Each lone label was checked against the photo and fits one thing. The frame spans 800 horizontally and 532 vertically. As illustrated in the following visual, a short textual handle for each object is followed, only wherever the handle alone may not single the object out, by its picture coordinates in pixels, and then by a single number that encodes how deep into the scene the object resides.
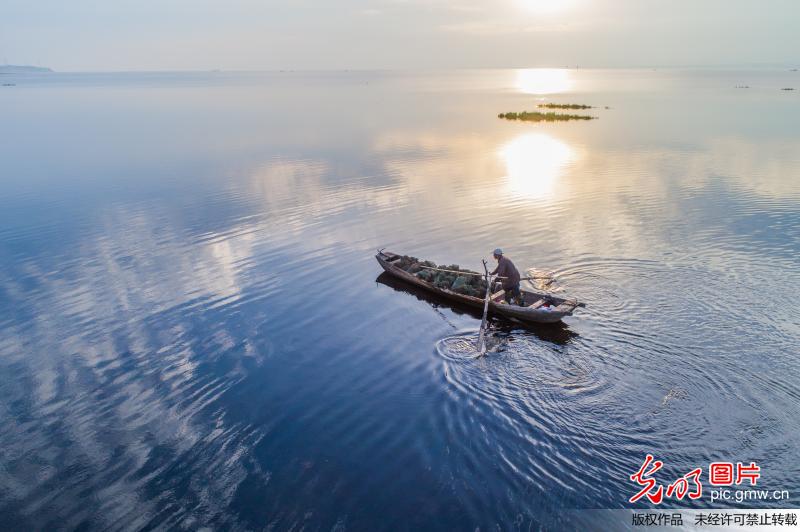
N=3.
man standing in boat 19.39
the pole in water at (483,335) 16.98
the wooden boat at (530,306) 17.94
